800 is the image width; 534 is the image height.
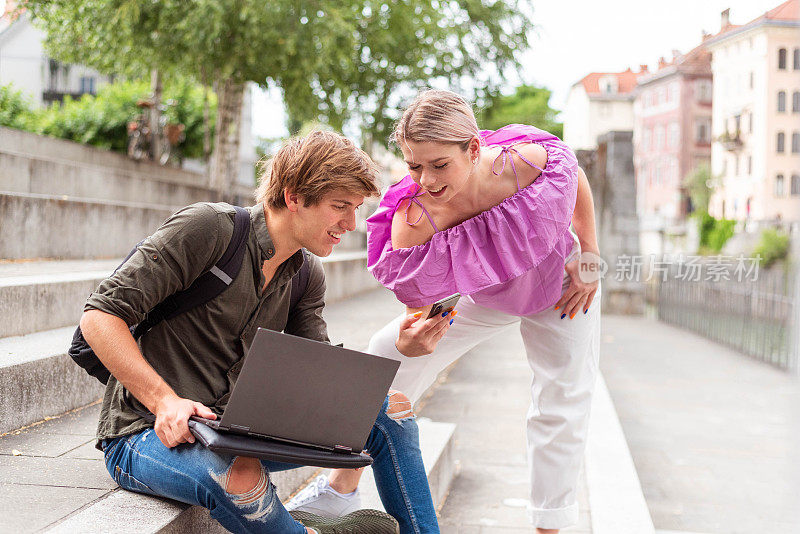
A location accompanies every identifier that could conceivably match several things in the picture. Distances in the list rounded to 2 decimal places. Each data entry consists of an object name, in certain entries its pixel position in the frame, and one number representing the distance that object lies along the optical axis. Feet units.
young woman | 7.32
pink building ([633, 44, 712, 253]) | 125.32
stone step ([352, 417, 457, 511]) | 9.86
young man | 6.09
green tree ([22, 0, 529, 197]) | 31.19
